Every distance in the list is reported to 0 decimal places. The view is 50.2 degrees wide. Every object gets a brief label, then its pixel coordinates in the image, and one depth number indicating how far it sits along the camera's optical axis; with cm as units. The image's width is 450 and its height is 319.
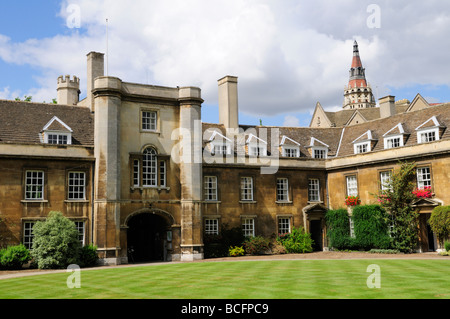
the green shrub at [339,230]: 3481
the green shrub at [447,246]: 2796
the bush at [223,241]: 3189
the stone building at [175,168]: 2822
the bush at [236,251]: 3225
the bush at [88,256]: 2678
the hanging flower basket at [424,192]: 3011
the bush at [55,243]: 2530
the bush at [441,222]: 2825
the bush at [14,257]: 2500
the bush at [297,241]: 3431
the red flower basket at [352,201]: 3469
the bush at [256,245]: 3303
